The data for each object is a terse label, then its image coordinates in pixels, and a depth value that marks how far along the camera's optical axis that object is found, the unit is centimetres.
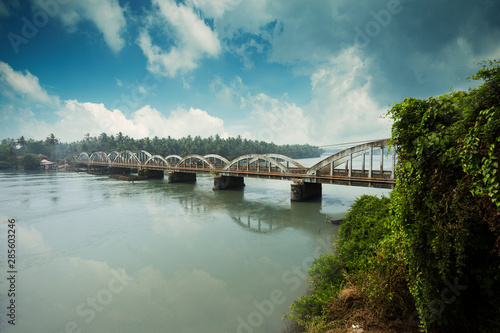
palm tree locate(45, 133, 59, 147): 11606
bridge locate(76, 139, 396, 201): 1945
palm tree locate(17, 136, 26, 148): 10829
